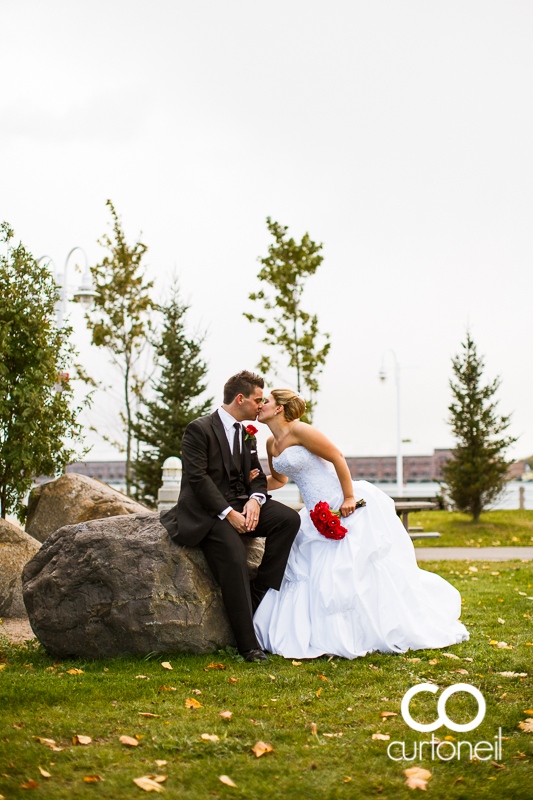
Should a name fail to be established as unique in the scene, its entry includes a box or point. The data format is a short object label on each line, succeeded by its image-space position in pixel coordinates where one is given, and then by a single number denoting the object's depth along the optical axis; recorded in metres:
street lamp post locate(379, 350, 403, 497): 25.92
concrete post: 12.79
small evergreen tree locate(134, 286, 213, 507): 18.72
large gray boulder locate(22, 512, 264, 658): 5.25
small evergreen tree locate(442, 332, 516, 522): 19.44
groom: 5.31
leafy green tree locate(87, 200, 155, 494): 17.98
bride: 5.43
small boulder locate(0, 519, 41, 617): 7.35
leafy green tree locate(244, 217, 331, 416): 19.23
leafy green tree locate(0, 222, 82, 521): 8.99
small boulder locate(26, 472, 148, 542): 9.41
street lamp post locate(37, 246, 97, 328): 14.40
